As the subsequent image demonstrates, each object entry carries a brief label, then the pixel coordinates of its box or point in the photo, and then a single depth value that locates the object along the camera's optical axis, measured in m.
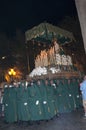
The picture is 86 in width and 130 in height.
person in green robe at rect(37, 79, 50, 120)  9.85
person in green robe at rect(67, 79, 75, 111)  11.53
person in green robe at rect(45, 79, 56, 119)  10.07
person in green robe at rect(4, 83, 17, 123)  10.13
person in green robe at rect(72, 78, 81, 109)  11.93
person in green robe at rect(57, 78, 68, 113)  10.98
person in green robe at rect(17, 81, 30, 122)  9.79
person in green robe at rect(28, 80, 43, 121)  9.70
